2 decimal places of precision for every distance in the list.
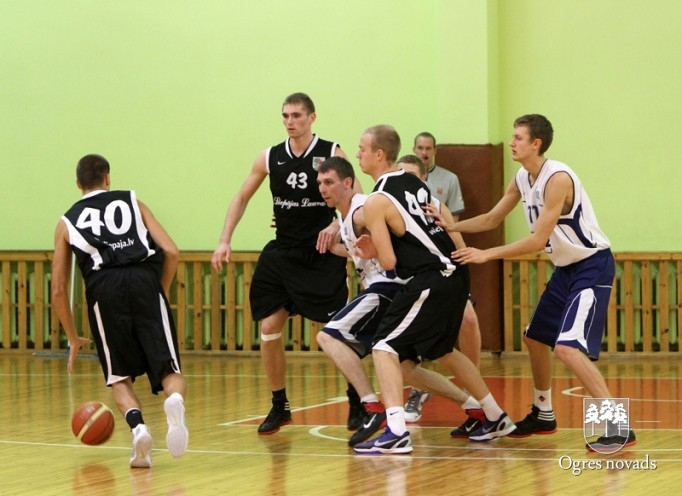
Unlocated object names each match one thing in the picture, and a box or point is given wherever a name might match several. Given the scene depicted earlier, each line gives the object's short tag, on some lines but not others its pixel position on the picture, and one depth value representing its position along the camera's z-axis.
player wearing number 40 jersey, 13.10
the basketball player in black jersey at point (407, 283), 13.23
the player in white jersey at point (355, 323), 14.31
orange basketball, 13.26
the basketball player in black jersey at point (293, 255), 15.52
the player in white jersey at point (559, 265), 13.27
